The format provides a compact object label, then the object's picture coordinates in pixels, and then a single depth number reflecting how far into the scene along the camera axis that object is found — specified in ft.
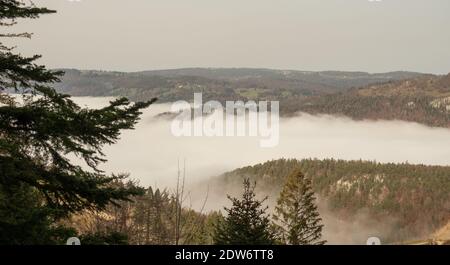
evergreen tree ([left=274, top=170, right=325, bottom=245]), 130.41
